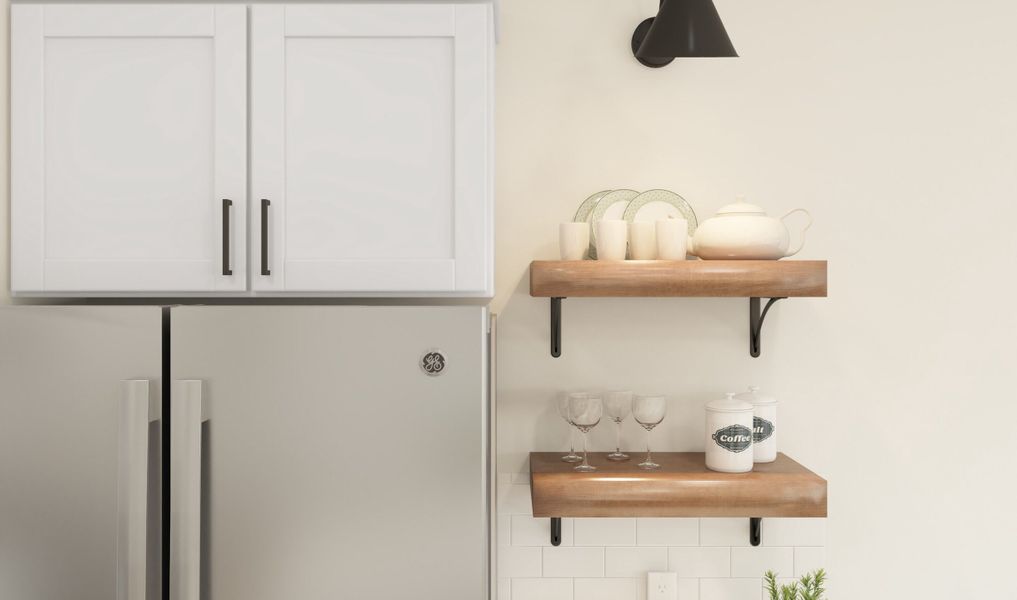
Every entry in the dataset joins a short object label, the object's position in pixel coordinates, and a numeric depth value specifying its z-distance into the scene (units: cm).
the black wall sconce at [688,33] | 144
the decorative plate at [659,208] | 170
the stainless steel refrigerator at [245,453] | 120
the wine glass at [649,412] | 160
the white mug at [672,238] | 155
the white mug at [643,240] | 159
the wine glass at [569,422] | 163
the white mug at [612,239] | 156
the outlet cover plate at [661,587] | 175
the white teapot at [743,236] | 153
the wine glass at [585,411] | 160
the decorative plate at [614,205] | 171
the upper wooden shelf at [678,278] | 151
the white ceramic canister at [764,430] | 163
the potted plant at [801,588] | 162
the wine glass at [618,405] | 164
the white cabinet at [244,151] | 138
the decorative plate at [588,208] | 172
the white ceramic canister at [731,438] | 155
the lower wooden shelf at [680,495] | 150
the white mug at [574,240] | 158
